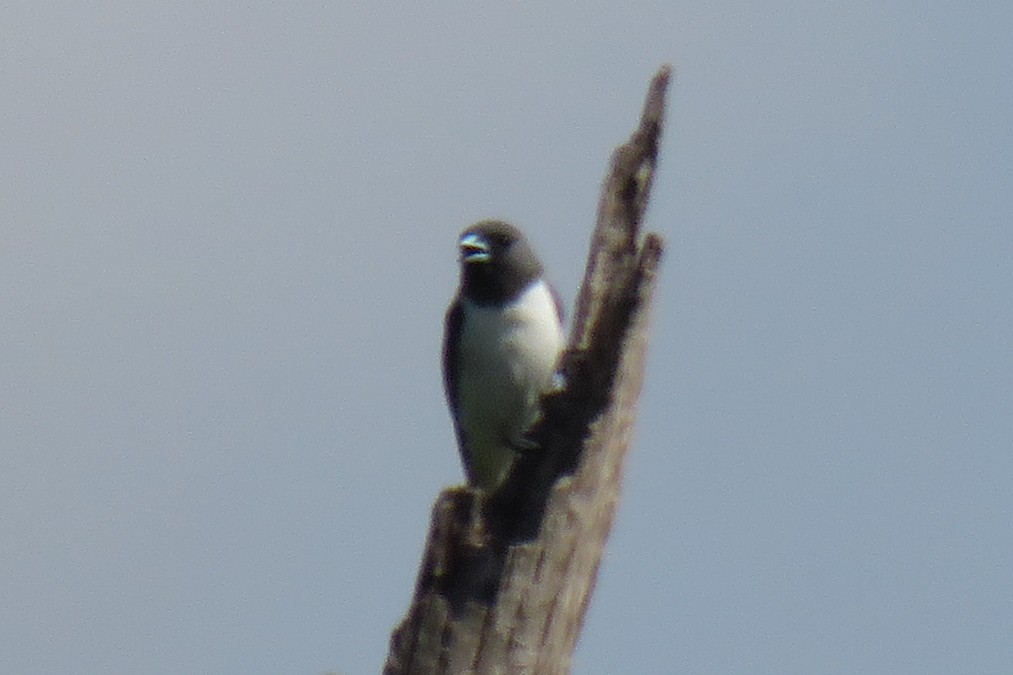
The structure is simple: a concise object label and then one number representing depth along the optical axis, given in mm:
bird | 16219
